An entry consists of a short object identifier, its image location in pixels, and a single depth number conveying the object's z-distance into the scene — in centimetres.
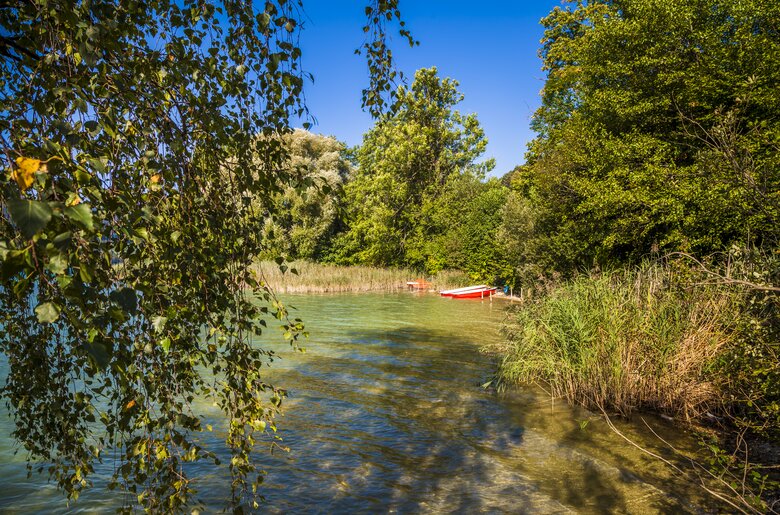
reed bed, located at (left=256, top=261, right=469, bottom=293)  2973
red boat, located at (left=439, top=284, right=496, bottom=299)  2752
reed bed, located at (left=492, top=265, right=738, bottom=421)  723
